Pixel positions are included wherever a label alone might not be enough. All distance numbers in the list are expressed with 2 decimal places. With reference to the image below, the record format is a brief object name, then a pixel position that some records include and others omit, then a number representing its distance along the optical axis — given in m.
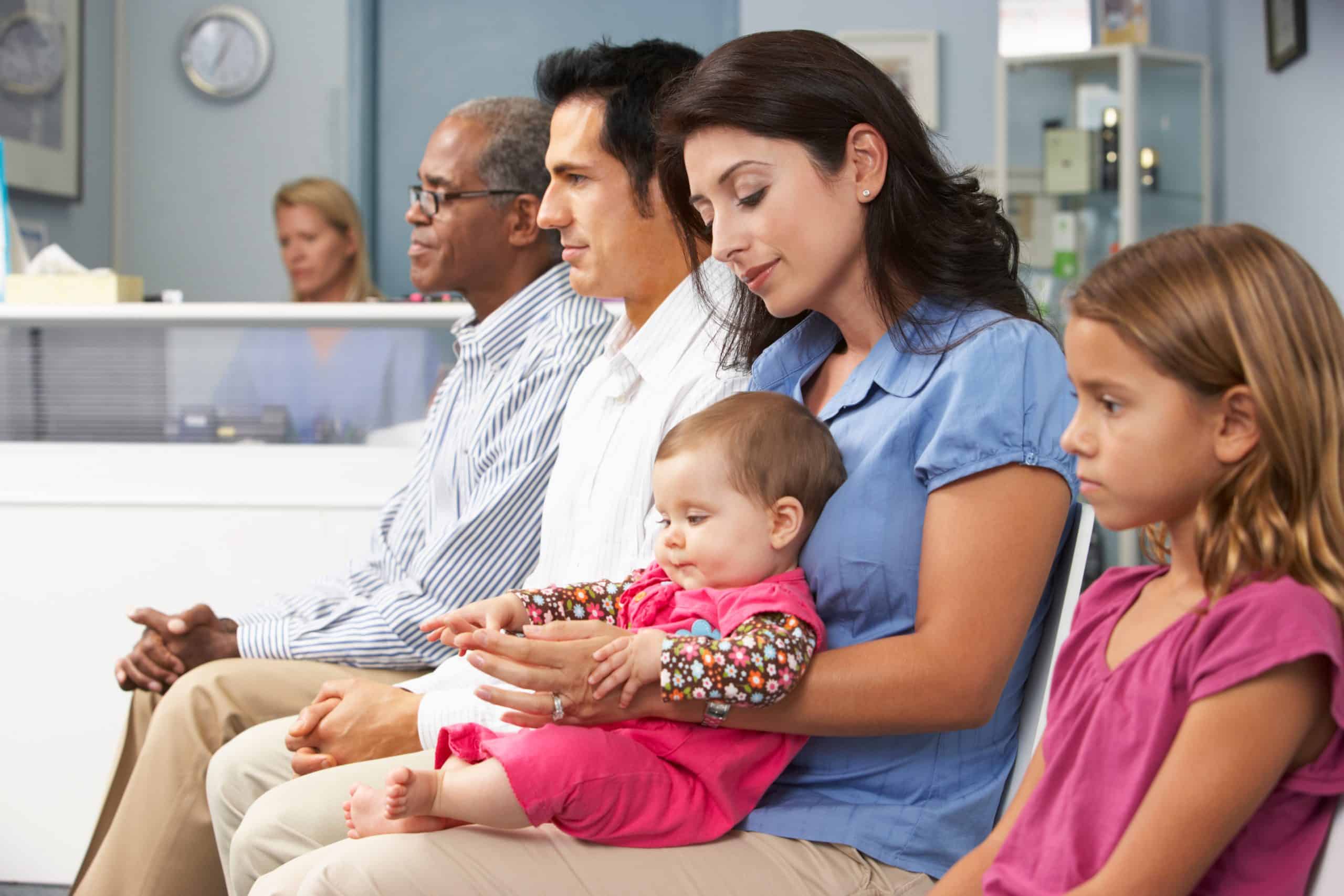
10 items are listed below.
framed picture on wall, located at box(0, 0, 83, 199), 4.43
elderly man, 1.71
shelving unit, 4.50
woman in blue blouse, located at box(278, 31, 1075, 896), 1.05
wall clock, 5.16
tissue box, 2.48
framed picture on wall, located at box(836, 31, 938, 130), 4.84
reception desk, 2.36
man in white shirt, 1.39
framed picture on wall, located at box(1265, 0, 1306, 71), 3.61
